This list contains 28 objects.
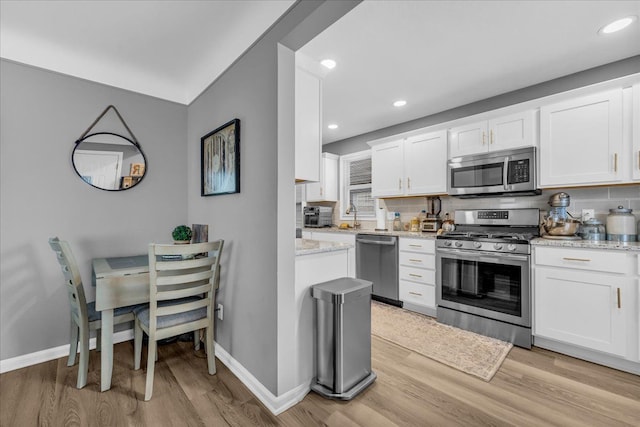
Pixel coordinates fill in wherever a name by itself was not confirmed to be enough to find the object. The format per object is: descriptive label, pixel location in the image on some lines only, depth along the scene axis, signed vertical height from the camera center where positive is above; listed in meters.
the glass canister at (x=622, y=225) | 2.39 -0.11
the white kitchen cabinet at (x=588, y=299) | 2.11 -0.69
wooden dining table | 1.82 -0.53
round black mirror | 2.45 +0.47
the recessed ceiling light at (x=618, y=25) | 1.96 +1.31
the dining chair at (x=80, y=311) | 1.85 -0.69
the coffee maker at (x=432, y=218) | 3.68 -0.07
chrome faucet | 4.82 -0.03
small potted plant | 2.48 -0.19
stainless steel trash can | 1.78 -0.81
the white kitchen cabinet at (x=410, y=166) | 3.48 +0.61
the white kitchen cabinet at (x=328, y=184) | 4.98 +0.51
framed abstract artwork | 2.10 +0.43
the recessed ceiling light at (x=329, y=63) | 2.48 +1.32
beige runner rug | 2.25 -1.18
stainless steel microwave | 2.81 +0.41
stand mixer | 2.63 -0.09
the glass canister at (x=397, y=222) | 4.19 -0.14
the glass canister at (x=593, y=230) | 2.56 -0.16
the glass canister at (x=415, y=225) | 3.89 -0.17
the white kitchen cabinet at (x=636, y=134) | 2.24 +0.61
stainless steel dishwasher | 3.56 -0.66
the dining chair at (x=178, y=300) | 1.75 -0.60
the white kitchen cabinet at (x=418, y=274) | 3.24 -0.72
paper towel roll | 4.24 -0.08
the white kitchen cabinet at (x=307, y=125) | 1.94 +0.61
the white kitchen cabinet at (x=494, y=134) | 2.81 +0.83
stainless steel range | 2.59 -0.62
